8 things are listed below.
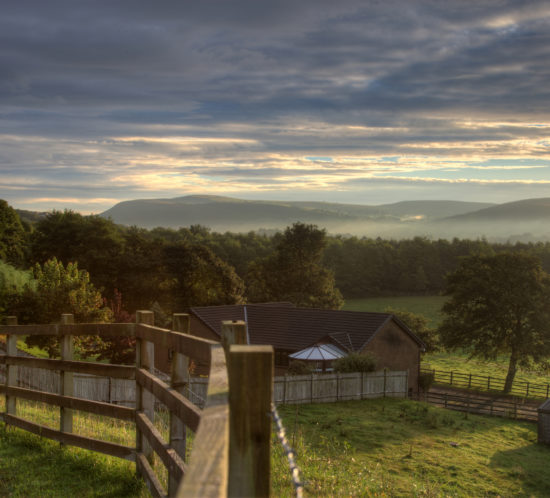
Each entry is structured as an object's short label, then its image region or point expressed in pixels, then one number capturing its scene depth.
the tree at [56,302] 30.06
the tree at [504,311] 43.73
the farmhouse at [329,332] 35.78
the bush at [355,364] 29.56
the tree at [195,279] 57.06
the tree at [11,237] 58.45
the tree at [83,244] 56.19
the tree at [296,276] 64.81
